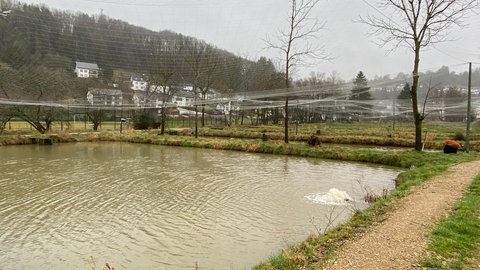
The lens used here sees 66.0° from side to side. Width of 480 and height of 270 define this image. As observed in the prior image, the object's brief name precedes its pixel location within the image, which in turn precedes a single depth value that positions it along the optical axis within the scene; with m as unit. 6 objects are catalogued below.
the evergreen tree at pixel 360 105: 19.22
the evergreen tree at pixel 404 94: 39.92
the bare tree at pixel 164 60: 29.81
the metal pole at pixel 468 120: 13.81
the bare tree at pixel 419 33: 14.41
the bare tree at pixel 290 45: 19.77
